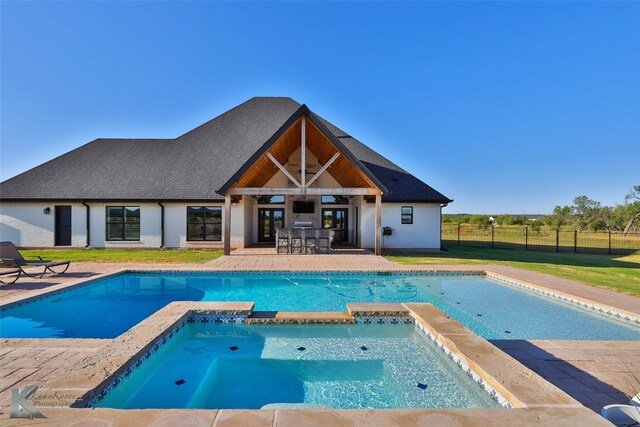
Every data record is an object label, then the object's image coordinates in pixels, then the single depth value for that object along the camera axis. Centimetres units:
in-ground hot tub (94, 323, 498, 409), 371
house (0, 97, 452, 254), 1666
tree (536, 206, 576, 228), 5416
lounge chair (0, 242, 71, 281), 905
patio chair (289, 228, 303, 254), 1475
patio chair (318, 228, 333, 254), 1486
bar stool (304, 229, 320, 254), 1484
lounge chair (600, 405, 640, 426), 256
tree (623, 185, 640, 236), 3984
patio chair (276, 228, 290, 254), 1474
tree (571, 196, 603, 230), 4737
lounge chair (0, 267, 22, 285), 835
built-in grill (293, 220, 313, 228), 1731
